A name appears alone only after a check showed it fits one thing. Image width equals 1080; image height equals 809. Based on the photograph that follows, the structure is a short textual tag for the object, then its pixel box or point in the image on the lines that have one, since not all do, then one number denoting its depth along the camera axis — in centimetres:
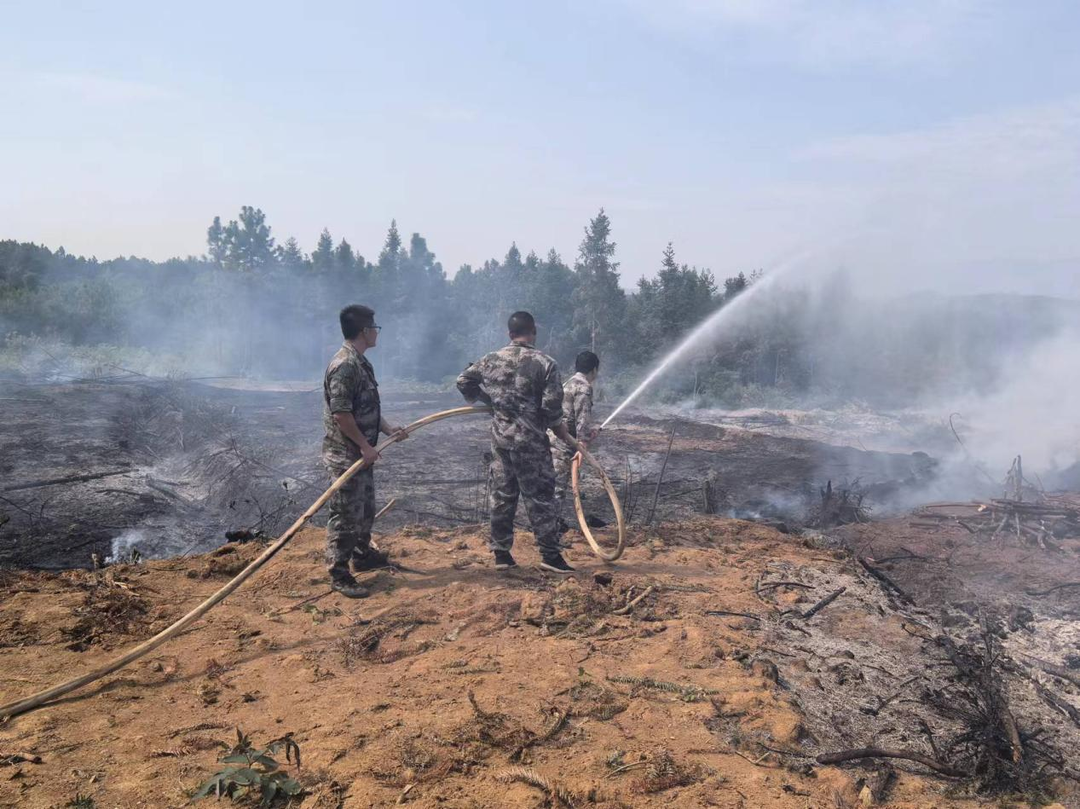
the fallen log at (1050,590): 628
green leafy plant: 271
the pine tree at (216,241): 5584
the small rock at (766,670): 401
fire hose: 337
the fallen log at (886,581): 579
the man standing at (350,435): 509
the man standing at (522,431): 576
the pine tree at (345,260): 4828
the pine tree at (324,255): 4894
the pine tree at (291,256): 5228
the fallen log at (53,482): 952
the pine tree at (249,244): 5081
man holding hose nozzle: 727
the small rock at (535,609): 481
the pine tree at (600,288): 3778
